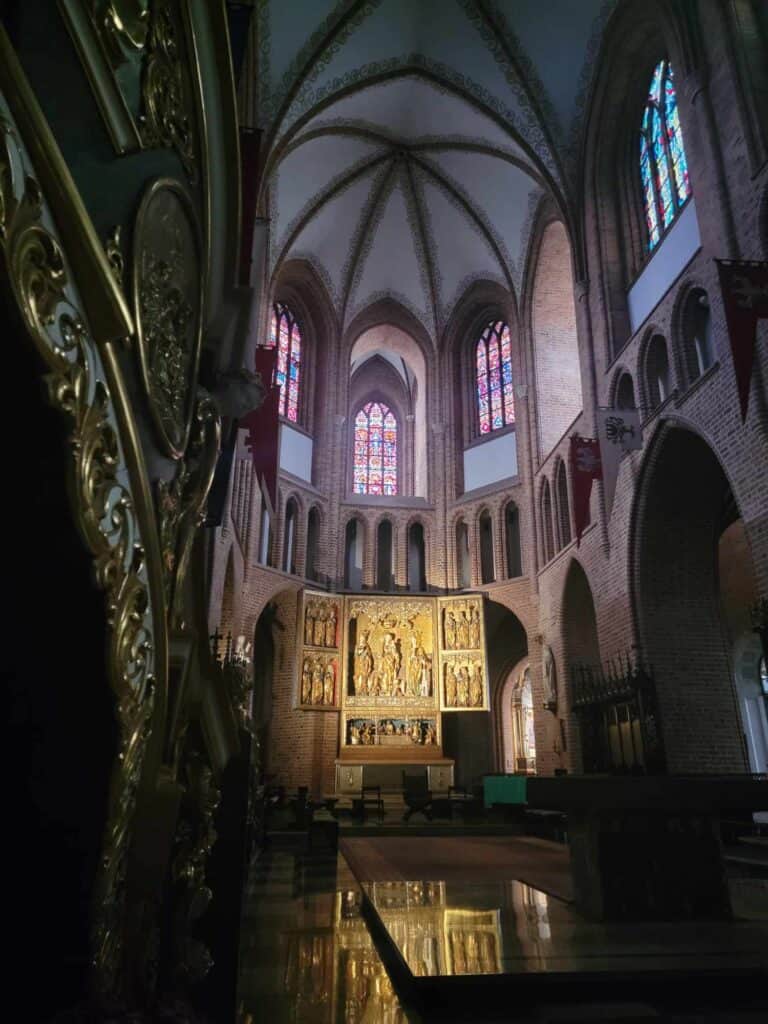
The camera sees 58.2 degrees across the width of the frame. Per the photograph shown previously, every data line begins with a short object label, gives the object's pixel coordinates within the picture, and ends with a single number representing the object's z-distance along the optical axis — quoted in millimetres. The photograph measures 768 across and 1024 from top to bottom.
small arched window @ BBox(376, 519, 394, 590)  20953
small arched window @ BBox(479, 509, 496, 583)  19906
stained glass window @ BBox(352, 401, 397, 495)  24125
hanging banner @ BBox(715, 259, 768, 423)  8062
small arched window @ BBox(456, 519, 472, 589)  20312
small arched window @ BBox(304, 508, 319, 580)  19625
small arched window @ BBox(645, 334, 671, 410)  11709
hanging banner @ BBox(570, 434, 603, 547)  12961
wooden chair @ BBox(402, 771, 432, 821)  14329
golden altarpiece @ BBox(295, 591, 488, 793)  17469
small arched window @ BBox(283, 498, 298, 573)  18984
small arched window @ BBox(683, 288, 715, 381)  10500
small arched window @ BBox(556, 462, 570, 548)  16109
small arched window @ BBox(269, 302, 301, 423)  20875
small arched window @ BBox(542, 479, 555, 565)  17047
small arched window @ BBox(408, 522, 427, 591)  21109
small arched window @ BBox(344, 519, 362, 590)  20828
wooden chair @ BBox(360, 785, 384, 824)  14585
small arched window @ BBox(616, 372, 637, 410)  12922
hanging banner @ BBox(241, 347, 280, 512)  11375
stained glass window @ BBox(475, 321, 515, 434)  21062
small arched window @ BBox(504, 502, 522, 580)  19312
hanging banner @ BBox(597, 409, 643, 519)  11617
